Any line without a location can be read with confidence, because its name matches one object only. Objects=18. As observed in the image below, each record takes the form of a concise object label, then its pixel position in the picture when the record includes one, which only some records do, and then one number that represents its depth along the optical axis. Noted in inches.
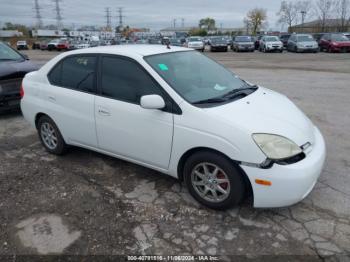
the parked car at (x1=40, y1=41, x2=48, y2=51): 1806.3
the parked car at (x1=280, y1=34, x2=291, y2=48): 1309.8
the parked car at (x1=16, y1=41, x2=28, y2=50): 1974.9
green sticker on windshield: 145.8
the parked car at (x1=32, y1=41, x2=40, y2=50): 1991.4
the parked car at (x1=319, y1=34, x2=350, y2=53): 1027.2
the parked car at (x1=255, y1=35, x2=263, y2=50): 1343.8
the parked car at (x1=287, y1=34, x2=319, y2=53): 1061.1
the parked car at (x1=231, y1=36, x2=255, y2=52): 1231.5
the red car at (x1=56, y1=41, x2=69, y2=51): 1691.7
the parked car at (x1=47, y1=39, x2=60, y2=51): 1721.9
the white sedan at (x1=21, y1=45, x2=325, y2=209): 118.6
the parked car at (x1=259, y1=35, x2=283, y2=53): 1148.5
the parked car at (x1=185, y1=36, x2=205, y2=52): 1298.0
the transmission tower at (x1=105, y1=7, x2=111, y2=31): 4203.7
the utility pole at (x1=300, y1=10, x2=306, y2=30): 2456.9
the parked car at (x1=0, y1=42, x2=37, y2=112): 265.3
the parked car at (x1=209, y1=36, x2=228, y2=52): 1257.9
